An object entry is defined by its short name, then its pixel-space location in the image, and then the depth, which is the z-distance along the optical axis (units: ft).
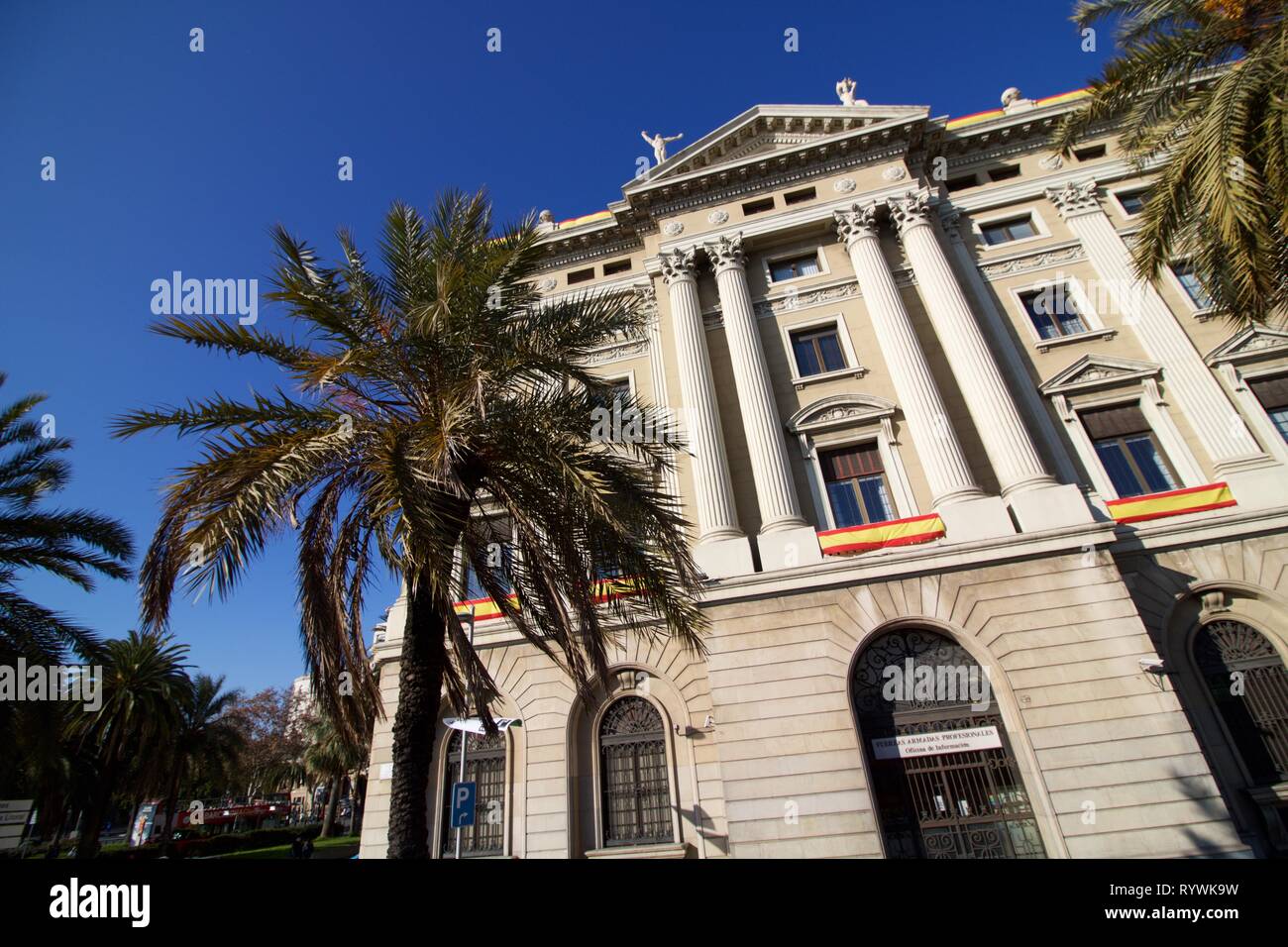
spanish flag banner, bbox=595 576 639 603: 28.99
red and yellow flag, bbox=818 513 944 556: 45.09
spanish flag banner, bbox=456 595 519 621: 51.59
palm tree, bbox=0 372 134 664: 36.27
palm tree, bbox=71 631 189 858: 79.25
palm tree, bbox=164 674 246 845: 97.55
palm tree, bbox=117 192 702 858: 22.35
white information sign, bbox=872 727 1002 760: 39.37
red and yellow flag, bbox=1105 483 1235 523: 43.37
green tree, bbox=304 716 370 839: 115.03
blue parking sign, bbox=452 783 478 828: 35.19
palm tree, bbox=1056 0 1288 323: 27.94
